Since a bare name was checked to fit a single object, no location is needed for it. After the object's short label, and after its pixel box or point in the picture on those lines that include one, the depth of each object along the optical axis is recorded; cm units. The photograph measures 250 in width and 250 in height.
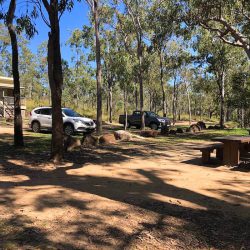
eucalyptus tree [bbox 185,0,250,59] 1197
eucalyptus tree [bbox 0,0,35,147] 984
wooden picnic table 778
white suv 1542
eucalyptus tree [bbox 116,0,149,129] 2201
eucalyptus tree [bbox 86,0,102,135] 1542
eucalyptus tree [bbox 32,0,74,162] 798
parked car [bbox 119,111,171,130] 2299
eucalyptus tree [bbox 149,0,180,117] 1344
